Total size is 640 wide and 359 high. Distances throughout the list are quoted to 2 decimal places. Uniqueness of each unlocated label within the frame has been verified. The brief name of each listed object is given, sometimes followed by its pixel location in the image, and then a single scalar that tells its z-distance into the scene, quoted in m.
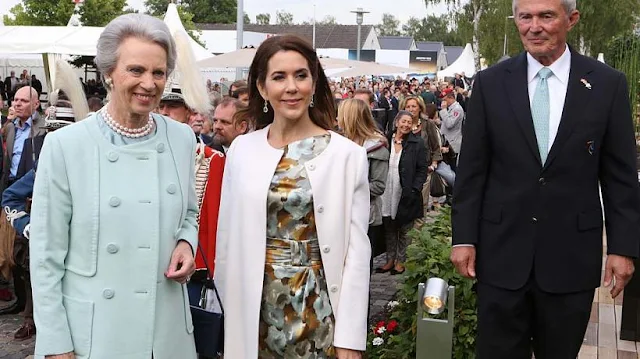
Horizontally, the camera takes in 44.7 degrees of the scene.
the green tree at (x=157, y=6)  98.81
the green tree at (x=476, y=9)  44.81
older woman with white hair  2.40
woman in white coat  2.79
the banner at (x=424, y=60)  57.25
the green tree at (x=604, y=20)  34.50
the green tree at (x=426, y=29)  138.16
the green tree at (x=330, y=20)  139.98
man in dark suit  3.00
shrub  4.63
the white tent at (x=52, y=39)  13.01
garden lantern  3.12
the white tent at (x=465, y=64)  37.72
